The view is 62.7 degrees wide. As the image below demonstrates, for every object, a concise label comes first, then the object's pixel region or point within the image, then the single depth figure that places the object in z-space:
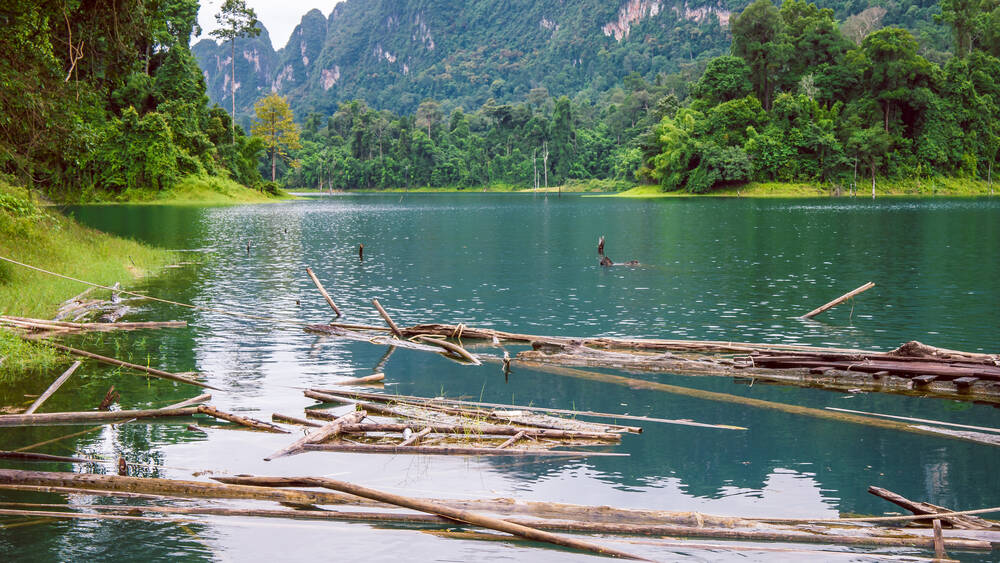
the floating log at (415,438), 11.33
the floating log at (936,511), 8.61
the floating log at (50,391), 12.73
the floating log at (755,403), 13.23
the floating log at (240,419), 12.55
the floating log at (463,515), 7.56
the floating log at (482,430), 11.81
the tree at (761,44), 140.50
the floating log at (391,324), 20.23
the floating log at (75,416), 11.98
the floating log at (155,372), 15.02
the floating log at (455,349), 18.23
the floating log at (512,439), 11.45
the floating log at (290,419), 12.63
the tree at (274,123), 153.12
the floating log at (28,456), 10.16
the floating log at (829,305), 22.31
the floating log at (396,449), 11.04
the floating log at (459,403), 13.66
